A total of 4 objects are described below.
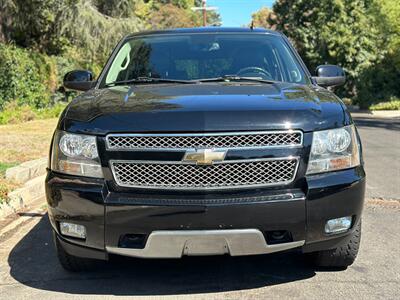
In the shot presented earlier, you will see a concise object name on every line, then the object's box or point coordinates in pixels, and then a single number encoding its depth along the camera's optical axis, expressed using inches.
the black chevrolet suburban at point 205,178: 132.2
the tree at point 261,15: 3158.0
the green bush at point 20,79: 683.5
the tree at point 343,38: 1430.9
